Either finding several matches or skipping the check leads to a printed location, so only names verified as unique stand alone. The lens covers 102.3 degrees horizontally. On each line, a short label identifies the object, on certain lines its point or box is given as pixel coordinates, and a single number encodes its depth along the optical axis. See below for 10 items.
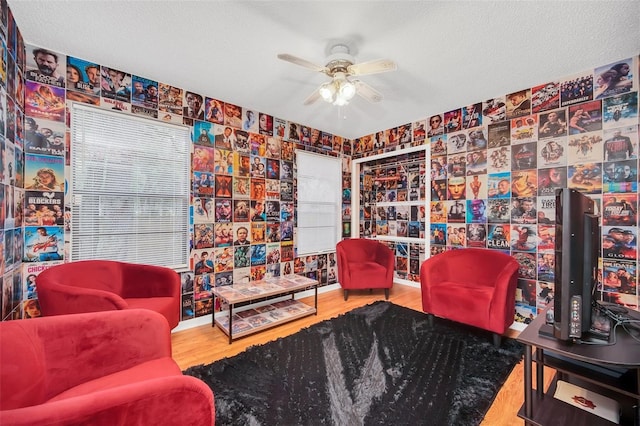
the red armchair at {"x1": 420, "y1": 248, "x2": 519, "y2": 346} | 2.51
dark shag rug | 1.71
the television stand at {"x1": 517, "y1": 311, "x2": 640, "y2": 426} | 1.30
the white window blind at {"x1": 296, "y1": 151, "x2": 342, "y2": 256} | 4.22
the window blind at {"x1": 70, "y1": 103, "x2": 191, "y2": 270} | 2.54
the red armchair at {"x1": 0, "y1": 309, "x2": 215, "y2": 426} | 0.85
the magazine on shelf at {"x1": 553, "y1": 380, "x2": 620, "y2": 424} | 1.59
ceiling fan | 2.02
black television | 1.43
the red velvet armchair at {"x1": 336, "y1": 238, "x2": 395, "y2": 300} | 3.88
